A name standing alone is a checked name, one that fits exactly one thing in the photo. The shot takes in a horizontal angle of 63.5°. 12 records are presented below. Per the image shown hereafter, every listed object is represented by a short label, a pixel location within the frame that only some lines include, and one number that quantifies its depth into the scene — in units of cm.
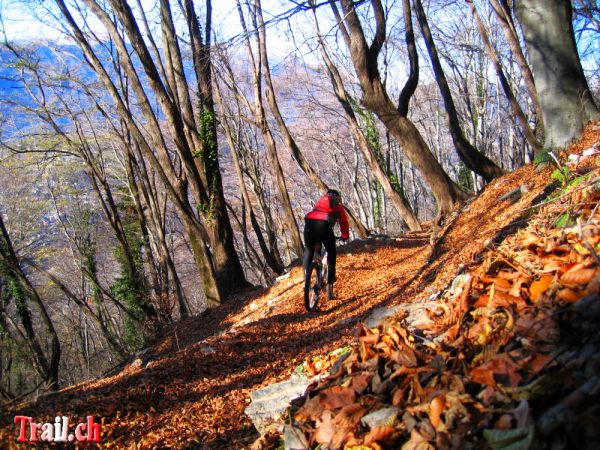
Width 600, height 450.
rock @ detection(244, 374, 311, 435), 326
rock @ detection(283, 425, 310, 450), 216
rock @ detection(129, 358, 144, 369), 895
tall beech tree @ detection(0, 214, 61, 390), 1326
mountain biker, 750
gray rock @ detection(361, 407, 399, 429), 196
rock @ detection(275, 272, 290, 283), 1234
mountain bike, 811
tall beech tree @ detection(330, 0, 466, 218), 1092
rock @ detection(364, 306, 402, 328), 359
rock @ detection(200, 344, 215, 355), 586
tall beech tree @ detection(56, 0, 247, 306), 1094
